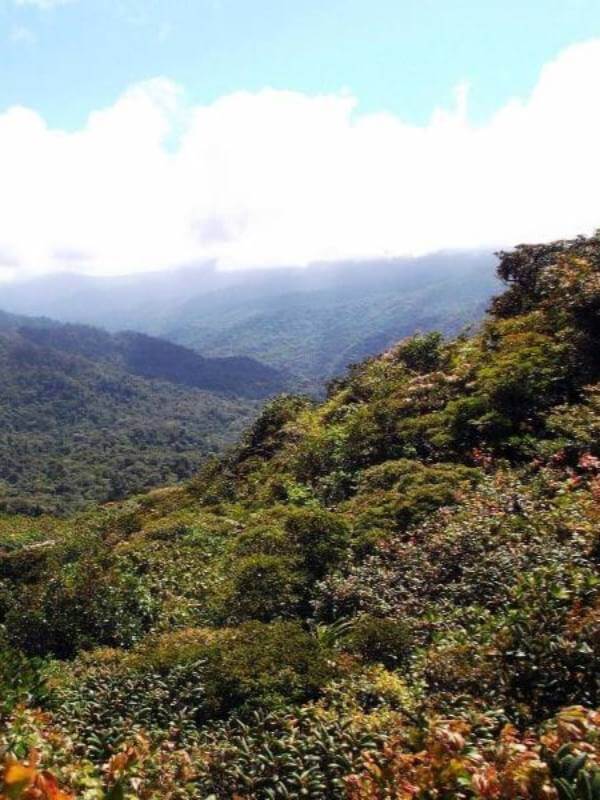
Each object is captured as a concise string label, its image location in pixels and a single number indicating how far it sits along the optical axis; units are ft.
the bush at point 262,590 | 33.24
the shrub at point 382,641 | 25.48
